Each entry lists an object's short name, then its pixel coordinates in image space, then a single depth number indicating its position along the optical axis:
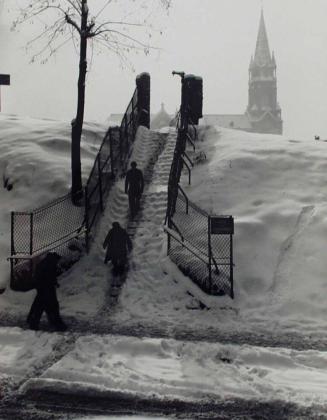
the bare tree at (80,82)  13.11
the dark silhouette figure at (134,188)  12.91
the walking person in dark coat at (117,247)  10.76
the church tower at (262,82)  111.54
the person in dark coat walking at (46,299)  8.34
